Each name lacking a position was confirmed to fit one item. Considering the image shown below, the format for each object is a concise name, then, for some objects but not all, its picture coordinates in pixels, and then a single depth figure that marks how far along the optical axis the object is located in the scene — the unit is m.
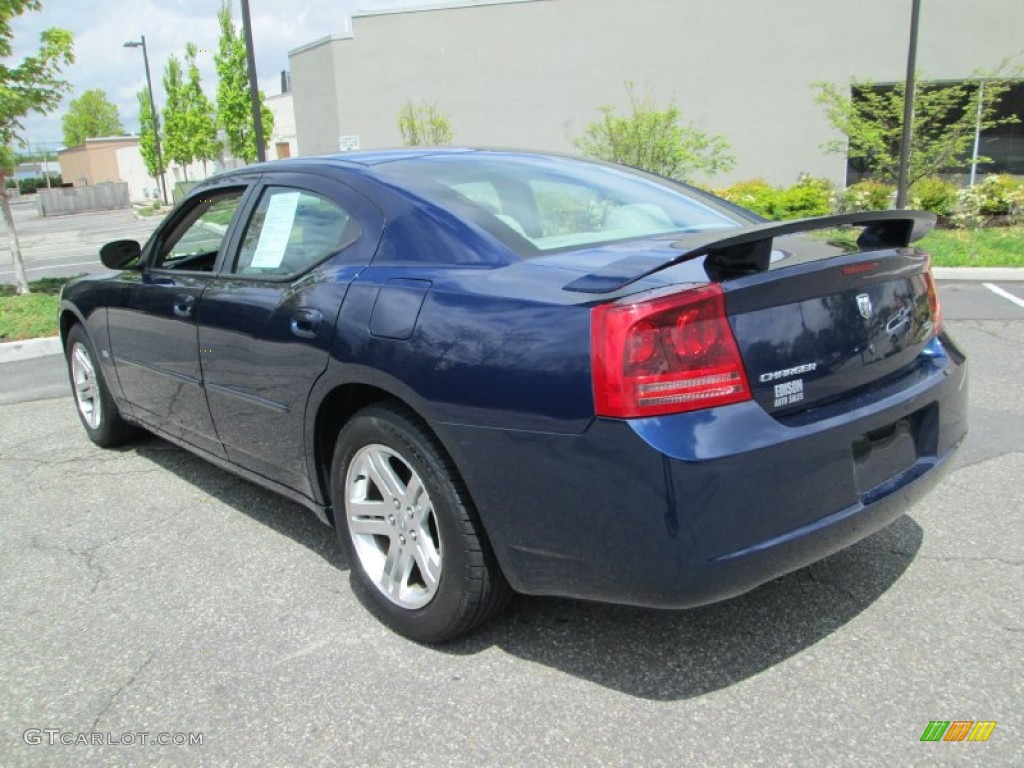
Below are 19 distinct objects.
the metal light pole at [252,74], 15.45
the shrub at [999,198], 14.76
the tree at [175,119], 45.34
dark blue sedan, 2.23
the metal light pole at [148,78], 39.68
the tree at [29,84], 11.23
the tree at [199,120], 44.69
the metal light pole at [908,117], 12.77
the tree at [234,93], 36.50
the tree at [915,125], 16.28
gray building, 23.86
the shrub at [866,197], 15.32
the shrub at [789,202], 15.20
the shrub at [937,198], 14.99
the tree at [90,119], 91.31
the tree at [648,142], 16.36
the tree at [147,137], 50.25
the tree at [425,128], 22.89
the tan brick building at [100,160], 71.44
